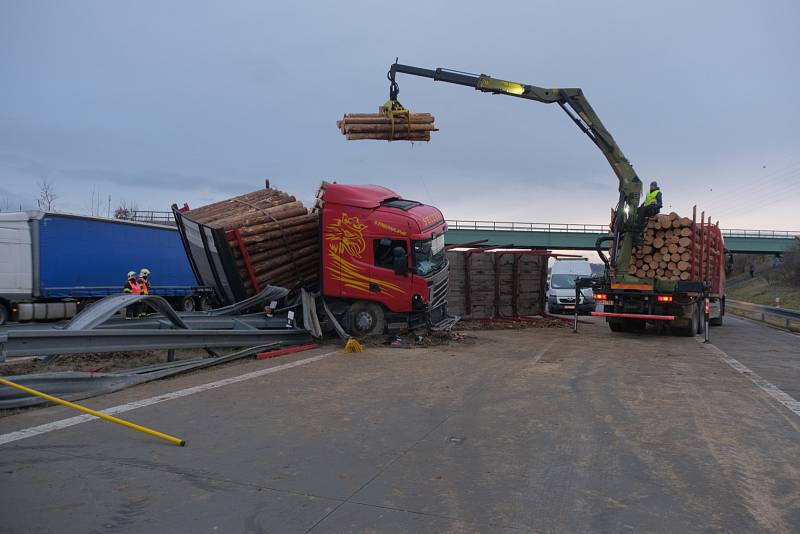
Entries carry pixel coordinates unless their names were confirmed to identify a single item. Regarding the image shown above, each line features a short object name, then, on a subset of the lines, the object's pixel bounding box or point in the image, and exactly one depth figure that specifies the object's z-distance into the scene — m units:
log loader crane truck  14.12
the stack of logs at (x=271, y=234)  11.61
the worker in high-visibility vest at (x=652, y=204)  13.82
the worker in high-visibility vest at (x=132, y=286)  12.22
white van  22.36
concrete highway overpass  51.66
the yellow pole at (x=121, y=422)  5.13
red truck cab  12.04
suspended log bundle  12.02
